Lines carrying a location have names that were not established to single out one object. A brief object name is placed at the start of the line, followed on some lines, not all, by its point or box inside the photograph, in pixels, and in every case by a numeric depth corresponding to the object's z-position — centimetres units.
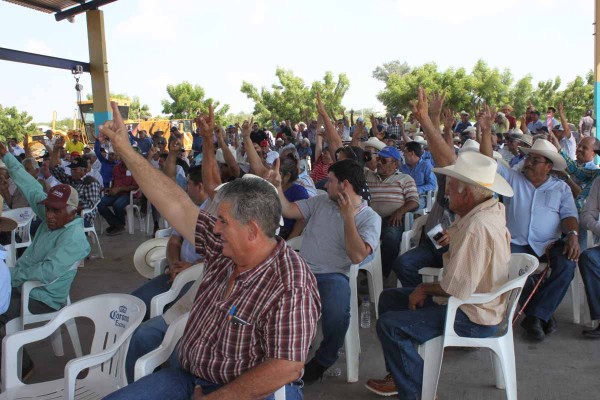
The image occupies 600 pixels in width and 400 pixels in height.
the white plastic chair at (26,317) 315
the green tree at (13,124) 4034
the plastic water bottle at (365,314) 386
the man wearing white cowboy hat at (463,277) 241
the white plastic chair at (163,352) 208
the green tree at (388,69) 7625
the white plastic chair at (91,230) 623
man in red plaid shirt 164
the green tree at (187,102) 3584
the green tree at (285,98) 3316
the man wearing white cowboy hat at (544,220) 359
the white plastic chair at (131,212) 782
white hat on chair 393
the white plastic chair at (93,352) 218
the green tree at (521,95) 2975
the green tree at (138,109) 4392
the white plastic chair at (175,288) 289
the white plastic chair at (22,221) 527
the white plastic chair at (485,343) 250
